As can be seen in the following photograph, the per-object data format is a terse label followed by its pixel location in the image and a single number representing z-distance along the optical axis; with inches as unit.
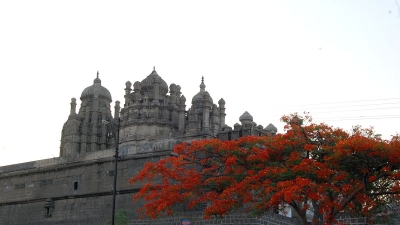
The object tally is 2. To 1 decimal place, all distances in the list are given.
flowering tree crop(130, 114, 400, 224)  780.0
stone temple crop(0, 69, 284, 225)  1368.1
